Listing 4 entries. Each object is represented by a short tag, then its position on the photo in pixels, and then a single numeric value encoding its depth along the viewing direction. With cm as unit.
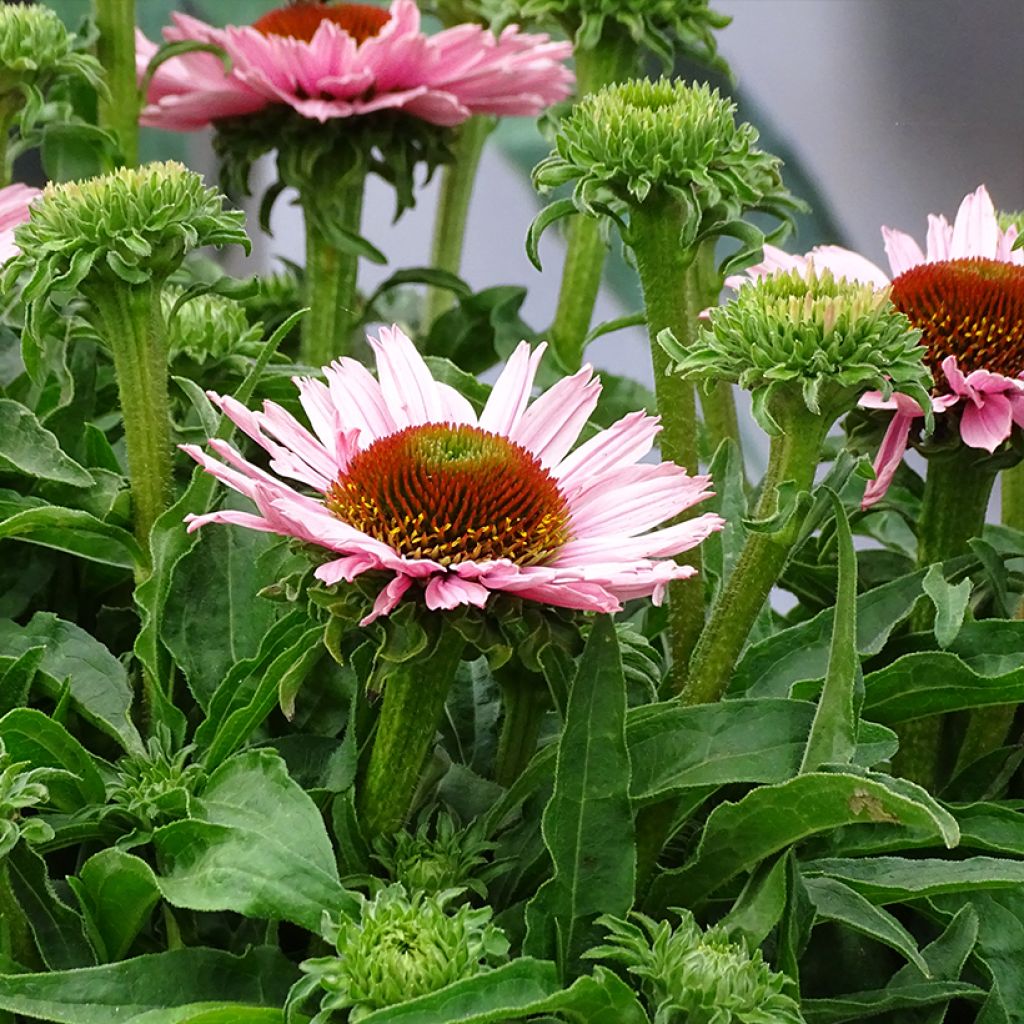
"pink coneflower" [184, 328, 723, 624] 114
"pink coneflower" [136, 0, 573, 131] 131
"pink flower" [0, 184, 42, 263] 125
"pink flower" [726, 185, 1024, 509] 120
